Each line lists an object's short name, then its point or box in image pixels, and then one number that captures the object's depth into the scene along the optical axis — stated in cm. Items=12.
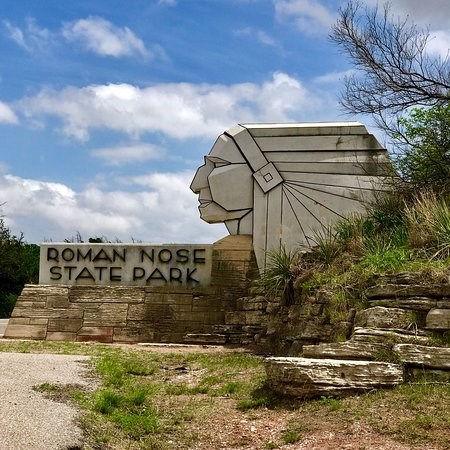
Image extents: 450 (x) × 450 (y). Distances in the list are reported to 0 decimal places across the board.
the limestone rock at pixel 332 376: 744
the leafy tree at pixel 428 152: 1418
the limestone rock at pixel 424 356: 780
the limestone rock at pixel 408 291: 880
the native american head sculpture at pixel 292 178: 1592
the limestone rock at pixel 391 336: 831
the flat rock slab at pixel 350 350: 820
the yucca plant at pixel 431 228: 1010
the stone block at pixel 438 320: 844
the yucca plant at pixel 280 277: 1330
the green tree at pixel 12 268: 3108
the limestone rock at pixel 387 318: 869
